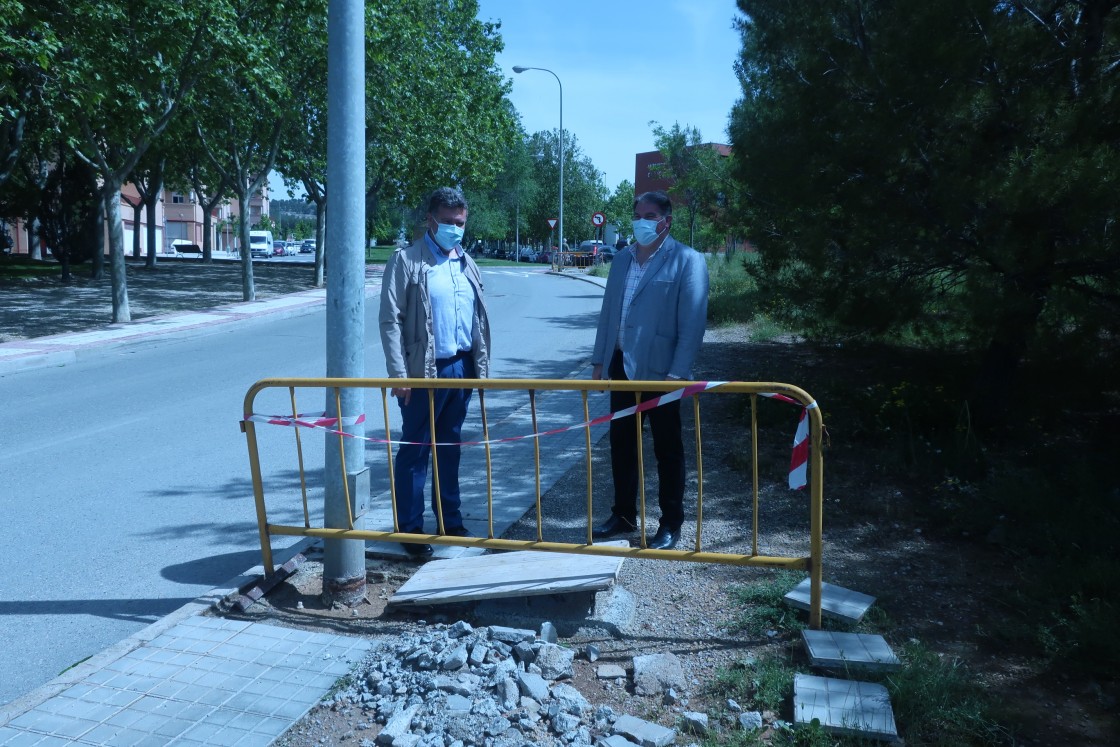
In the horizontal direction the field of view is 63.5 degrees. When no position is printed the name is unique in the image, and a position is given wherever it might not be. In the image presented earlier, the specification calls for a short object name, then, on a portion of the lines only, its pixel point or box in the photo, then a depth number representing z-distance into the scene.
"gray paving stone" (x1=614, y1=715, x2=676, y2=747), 3.12
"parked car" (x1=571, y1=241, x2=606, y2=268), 54.81
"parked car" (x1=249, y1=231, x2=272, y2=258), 68.25
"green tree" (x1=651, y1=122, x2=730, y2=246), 11.96
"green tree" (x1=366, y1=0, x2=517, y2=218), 25.81
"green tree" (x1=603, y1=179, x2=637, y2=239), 86.81
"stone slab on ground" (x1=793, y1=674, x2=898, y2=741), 3.10
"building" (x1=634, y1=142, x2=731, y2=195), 69.41
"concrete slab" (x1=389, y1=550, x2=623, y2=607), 4.12
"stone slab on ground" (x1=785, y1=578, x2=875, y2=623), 4.00
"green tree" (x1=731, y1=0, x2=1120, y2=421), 5.79
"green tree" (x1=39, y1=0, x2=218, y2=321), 14.59
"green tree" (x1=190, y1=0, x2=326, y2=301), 16.73
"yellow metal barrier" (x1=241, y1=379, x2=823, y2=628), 3.90
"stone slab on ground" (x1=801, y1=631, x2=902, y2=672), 3.52
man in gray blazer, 4.83
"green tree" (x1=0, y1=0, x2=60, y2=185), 12.04
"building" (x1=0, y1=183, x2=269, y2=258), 73.88
